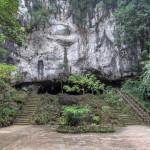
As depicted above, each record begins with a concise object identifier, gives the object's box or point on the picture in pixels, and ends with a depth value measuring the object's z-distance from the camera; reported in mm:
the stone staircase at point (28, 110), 11355
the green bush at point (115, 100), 13040
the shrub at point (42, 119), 10917
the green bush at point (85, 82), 16859
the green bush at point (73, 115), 8344
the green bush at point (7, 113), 11188
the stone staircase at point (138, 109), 11126
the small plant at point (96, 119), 10316
